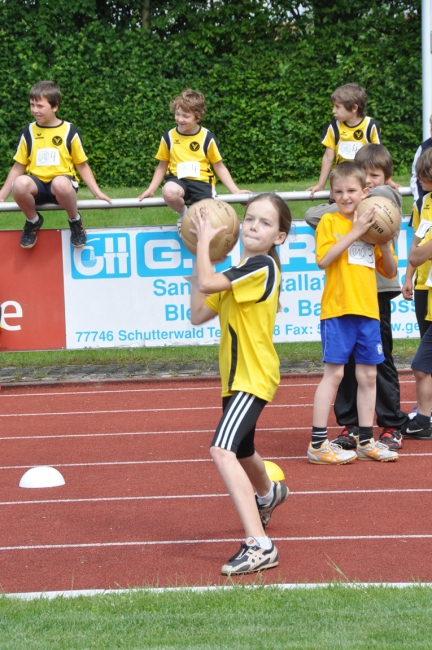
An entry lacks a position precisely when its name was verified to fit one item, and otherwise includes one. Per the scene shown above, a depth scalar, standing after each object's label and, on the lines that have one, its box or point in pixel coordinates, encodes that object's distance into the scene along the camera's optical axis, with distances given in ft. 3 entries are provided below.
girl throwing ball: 31.65
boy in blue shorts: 43.86
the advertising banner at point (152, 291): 67.67
